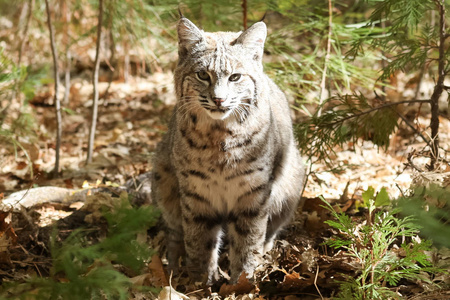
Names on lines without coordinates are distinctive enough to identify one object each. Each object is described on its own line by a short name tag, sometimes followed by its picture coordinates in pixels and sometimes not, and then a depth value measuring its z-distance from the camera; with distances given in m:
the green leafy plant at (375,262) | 2.30
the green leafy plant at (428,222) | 1.39
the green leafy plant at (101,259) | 1.63
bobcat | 3.06
